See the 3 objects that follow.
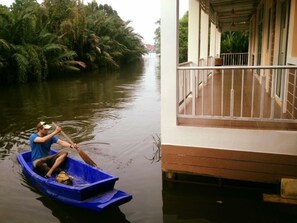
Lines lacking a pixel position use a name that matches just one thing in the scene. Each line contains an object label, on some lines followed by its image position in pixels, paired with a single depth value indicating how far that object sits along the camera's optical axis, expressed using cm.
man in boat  630
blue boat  505
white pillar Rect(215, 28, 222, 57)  1819
